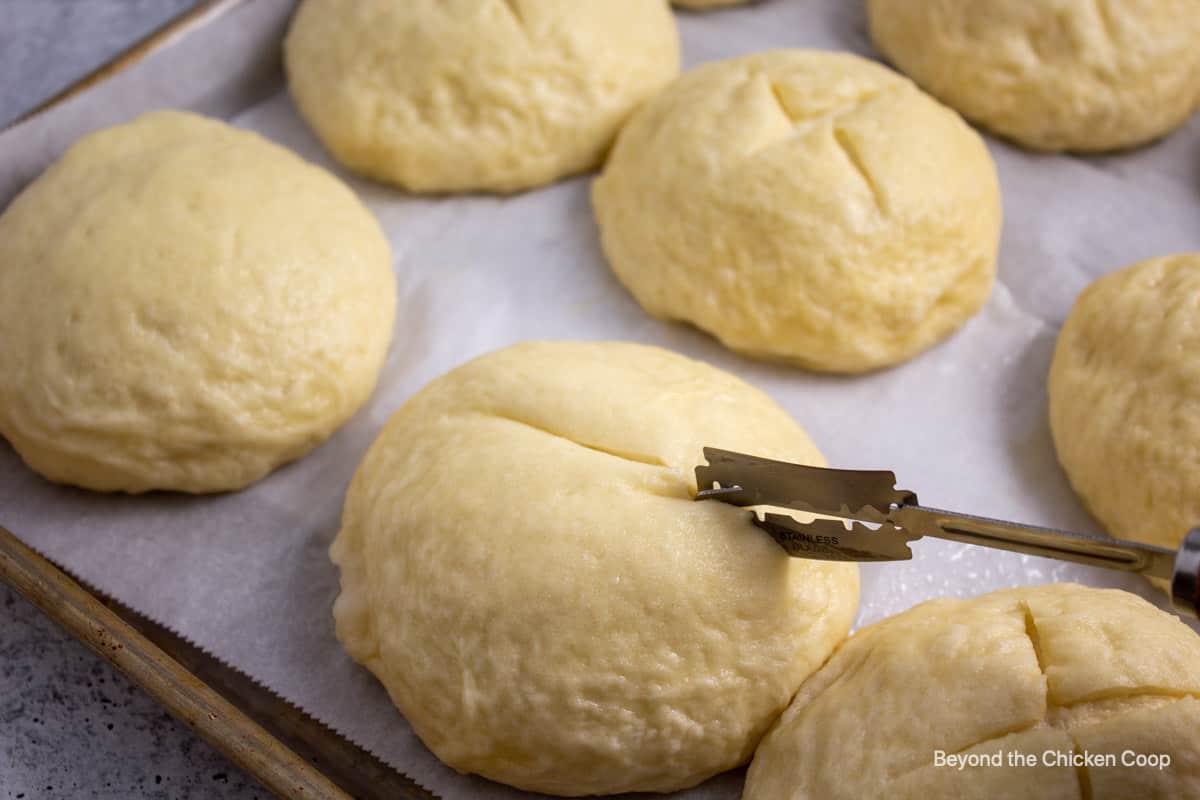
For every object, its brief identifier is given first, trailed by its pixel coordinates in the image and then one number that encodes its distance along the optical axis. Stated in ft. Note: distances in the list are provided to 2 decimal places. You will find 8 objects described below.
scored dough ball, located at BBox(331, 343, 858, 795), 1.20
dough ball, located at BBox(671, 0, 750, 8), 1.69
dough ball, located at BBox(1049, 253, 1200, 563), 1.29
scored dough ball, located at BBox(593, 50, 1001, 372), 1.40
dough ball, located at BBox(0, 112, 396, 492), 1.34
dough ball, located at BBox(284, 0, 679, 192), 1.52
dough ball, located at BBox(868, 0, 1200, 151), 1.53
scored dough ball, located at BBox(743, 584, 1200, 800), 1.12
